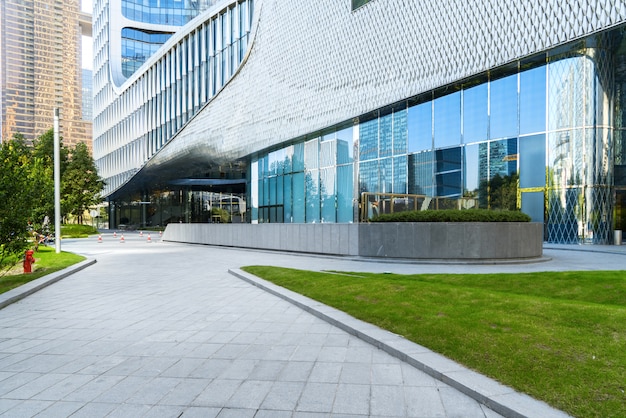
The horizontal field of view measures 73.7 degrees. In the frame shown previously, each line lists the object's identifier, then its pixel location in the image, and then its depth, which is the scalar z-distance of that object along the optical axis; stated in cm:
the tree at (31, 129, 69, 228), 4786
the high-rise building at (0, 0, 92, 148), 13350
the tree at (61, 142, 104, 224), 4978
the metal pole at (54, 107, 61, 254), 2134
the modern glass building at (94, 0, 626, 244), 2102
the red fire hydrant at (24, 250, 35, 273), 1342
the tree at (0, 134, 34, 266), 1236
